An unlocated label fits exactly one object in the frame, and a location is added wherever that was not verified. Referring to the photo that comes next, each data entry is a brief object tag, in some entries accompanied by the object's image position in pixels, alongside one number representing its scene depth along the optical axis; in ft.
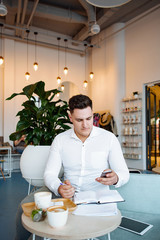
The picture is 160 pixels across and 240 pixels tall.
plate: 3.55
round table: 2.91
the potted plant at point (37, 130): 7.60
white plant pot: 7.55
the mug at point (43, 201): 3.58
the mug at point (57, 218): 3.02
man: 5.45
